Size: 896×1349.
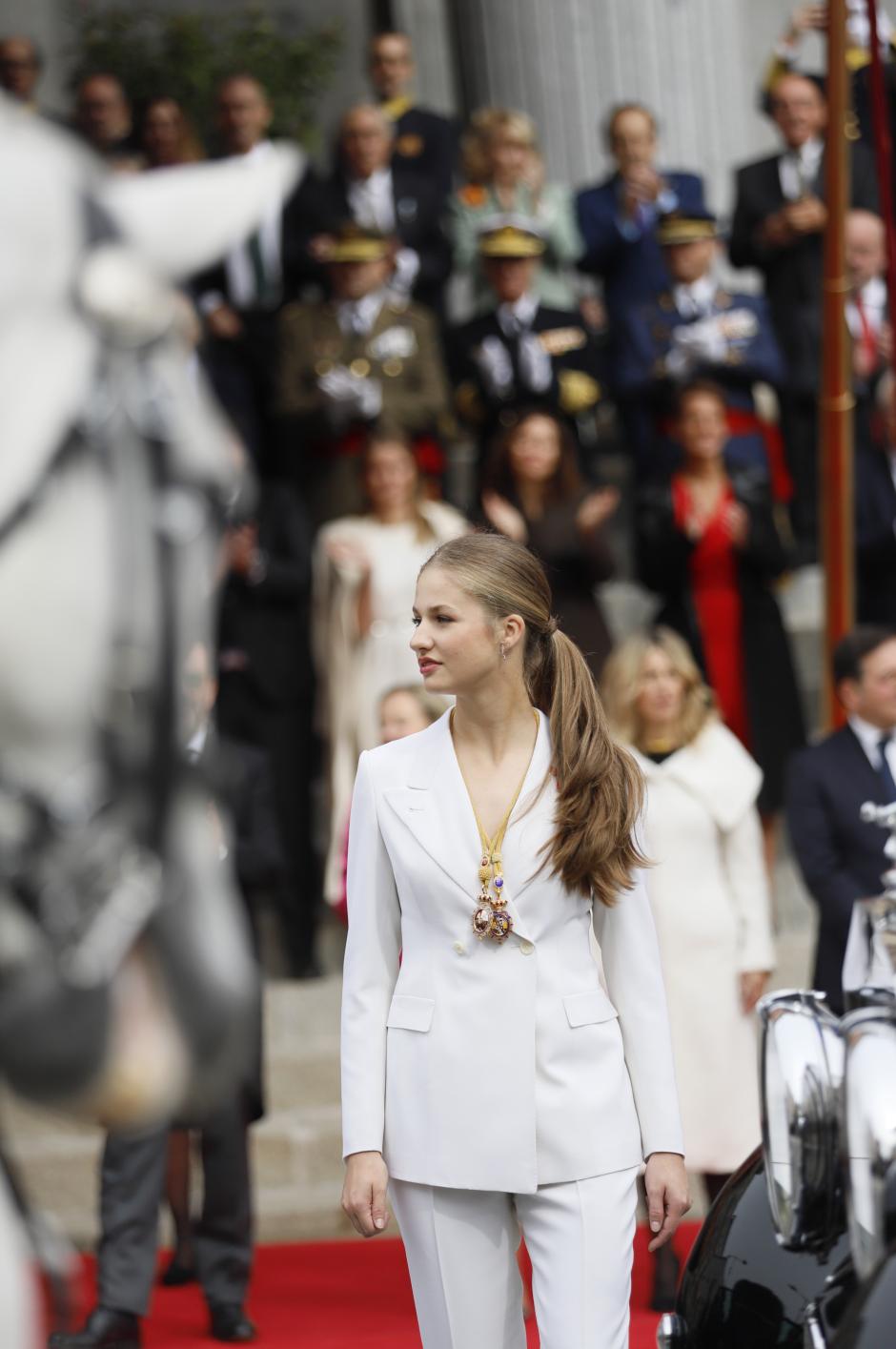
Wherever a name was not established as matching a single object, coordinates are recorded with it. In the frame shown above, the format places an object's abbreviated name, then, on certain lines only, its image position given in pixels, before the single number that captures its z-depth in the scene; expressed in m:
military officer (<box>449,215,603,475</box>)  16.48
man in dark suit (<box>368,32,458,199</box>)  17.94
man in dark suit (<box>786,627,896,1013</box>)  11.49
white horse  2.94
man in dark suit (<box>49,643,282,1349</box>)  10.95
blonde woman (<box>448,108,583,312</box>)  17.19
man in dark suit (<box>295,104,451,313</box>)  17.14
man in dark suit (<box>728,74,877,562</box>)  17.25
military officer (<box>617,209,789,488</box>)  16.47
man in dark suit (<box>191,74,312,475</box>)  16.28
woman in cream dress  14.82
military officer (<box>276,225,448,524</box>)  15.91
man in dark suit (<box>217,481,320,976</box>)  15.12
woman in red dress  15.20
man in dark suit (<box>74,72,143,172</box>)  17.48
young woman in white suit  6.39
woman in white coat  11.73
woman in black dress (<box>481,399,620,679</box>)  15.02
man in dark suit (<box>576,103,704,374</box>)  17.06
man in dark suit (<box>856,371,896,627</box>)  16.28
